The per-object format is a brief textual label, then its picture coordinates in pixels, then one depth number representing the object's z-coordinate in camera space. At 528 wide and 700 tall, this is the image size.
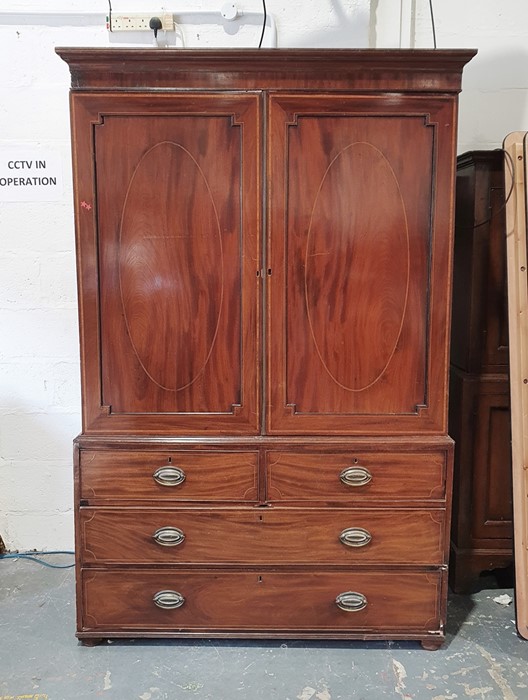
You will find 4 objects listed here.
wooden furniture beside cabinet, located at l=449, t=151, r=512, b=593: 2.29
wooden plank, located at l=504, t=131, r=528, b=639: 2.16
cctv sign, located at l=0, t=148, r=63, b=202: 2.50
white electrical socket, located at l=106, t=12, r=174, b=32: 2.42
